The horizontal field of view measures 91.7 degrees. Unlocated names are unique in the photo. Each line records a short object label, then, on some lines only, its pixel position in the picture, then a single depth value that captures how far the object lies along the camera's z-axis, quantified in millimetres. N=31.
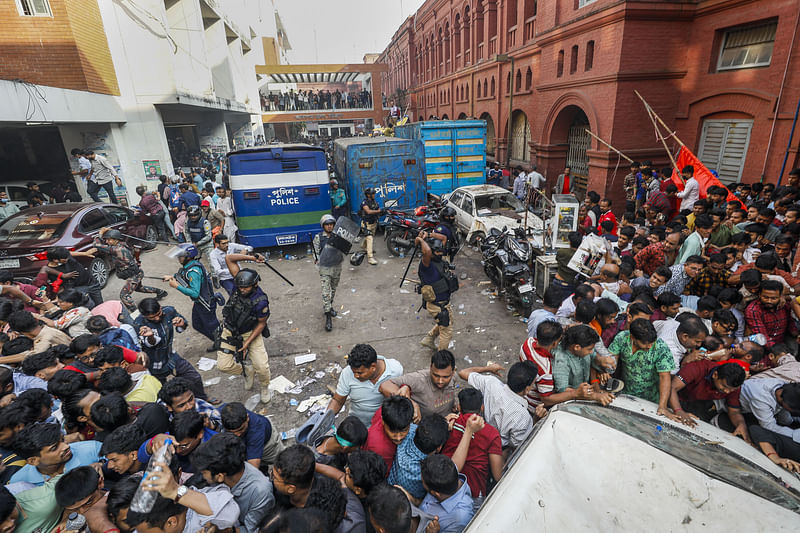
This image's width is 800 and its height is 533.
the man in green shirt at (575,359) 2928
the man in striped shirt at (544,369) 3002
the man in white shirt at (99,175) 11141
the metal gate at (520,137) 16000
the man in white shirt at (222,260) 5531
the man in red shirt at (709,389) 2838
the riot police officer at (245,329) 4219
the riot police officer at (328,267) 6223
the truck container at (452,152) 12492
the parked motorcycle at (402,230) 9436
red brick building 7352
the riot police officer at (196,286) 4727
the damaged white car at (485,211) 8836
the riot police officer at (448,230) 5897
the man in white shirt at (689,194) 7027
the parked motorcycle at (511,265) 6326
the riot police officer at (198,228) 7566
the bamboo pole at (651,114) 8867
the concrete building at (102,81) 10266
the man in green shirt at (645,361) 2922
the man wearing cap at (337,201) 10172
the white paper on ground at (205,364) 5306
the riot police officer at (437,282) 5008
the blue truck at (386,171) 10164
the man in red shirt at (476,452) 2408
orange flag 7195
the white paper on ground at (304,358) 5387
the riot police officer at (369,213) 9453
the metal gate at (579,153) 12227
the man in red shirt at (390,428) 2314
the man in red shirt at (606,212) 7133
